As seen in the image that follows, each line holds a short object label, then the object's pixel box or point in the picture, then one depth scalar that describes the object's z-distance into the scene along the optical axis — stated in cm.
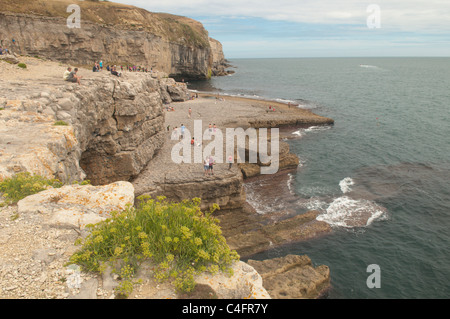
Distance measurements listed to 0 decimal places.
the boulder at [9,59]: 2594
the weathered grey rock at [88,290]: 590
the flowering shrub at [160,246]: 648
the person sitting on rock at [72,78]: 2047
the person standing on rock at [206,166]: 2430
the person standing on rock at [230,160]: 2623
